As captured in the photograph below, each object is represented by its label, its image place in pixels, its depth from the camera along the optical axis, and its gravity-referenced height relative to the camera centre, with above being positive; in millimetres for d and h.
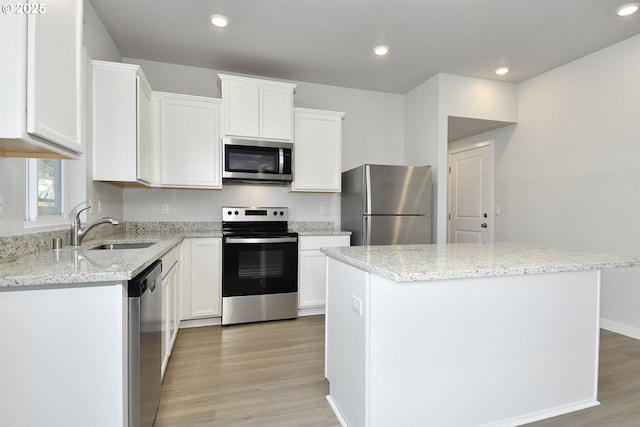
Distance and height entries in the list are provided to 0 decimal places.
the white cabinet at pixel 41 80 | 1037 +482
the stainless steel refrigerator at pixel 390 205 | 3340 +75
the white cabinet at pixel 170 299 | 2059 -652
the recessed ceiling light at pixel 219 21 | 2572 +1594
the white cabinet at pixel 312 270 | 3275 -613
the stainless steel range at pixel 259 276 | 3020 -642
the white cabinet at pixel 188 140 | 3040 +711
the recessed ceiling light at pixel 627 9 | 2400 +1588
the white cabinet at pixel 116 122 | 2365 +684
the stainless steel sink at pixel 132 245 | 2293 -251
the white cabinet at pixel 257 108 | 3174 +1075
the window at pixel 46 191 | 1844 +123
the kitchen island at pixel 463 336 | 1411 -618
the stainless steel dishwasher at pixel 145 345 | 1294 -615
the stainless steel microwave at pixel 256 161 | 3207 +531
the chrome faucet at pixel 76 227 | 1904 -99
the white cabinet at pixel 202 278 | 2953 -642
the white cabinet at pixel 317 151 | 3488 +690
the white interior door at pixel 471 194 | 4398 +261
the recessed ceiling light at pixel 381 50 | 3061 +1604
